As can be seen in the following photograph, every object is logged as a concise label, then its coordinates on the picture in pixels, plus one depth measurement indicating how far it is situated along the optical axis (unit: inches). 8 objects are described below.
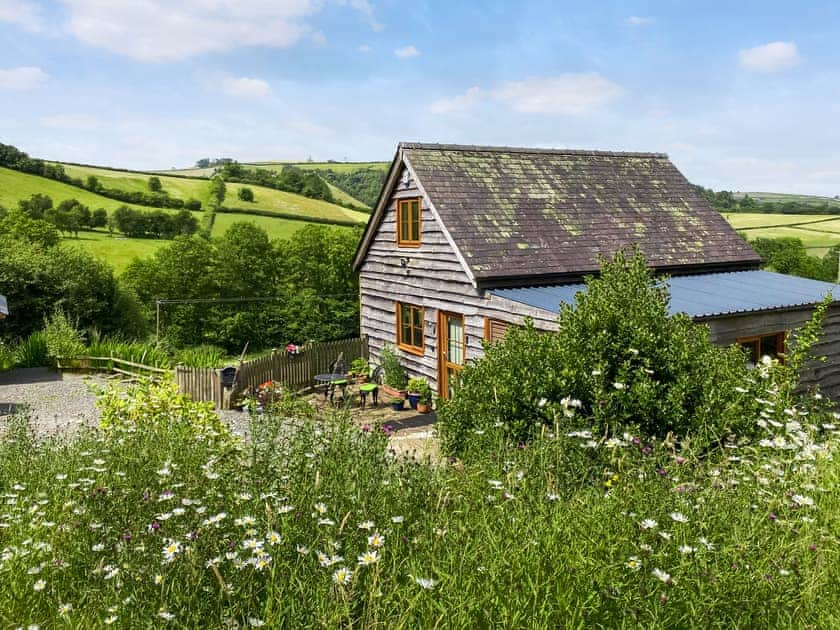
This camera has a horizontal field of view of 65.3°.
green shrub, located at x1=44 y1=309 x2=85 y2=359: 863.7
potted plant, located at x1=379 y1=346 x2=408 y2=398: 693.3
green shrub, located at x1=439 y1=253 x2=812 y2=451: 264.7
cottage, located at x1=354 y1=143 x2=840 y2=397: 552.4
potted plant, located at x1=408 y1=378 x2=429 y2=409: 644.2
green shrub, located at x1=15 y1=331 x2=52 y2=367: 886.4
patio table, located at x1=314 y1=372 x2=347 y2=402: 641.9
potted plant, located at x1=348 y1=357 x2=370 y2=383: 711.3
